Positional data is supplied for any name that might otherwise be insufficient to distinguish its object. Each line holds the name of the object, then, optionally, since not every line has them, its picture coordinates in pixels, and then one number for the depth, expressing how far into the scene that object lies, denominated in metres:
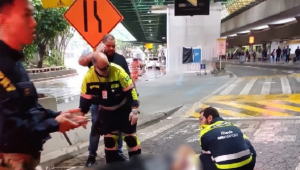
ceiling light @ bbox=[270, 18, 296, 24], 34.11
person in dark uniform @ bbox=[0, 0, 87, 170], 1.87
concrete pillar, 28.52
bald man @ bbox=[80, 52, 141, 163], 4.45
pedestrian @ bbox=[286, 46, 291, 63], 42.45
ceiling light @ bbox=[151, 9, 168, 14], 30.48
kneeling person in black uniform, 3.88
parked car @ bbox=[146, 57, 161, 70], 42.82
